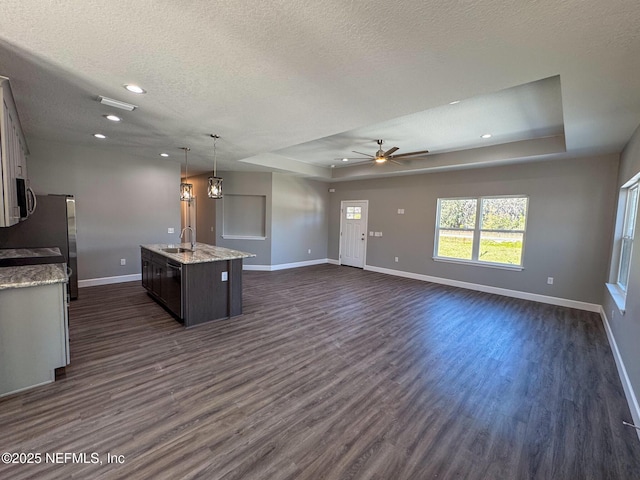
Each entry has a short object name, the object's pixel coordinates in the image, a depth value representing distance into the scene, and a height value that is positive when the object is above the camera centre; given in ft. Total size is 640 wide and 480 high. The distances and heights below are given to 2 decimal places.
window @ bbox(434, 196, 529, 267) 17.52 -0.39
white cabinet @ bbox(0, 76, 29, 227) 7.67 +1.52
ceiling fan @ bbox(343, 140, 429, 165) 15.34 +3.66
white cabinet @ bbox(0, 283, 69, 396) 7.18 -3.46
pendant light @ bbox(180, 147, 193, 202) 14.30 +1.15
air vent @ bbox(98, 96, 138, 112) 9.11 +3.69
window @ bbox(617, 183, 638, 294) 11.78 -0.21
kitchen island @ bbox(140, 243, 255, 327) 11.62 -3.08
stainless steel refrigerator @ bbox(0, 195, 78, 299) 13.01 -1.06
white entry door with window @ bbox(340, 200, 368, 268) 25.78 -1.24
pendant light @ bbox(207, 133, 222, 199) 12.57 +1.25
